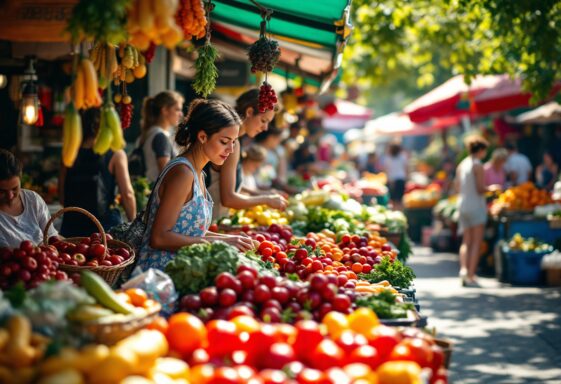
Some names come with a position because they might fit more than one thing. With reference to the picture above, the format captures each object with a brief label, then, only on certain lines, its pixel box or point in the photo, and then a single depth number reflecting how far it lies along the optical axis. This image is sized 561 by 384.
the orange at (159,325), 3.07
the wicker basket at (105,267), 4.29
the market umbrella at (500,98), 14.95
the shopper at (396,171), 20.00
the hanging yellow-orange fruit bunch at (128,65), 4.90
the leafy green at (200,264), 3.72
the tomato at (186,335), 2.97
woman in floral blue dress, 4.25
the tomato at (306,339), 2.99
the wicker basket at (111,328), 2.80
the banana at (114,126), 3.39
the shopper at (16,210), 4.86
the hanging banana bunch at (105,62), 3.61
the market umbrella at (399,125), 25.50
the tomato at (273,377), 2.66
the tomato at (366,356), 2.89
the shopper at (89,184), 6.55
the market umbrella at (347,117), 25.56
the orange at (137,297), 3.25
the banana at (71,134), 3.20
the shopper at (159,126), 7.23
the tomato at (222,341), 2.95
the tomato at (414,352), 2.93
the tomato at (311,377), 2.69
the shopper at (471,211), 11.30
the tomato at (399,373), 2.72
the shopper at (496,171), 14.46
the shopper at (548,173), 15.81
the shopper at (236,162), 6.17
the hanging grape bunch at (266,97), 5.68
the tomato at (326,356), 2.86
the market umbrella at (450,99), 15.38
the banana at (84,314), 2.84
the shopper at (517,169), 15.24
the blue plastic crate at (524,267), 11.23
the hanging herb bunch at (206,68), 5.07
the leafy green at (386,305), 3.75
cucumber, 3.04
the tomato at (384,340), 3.04
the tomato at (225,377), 2.62
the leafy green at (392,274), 5.00
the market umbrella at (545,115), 15.37
